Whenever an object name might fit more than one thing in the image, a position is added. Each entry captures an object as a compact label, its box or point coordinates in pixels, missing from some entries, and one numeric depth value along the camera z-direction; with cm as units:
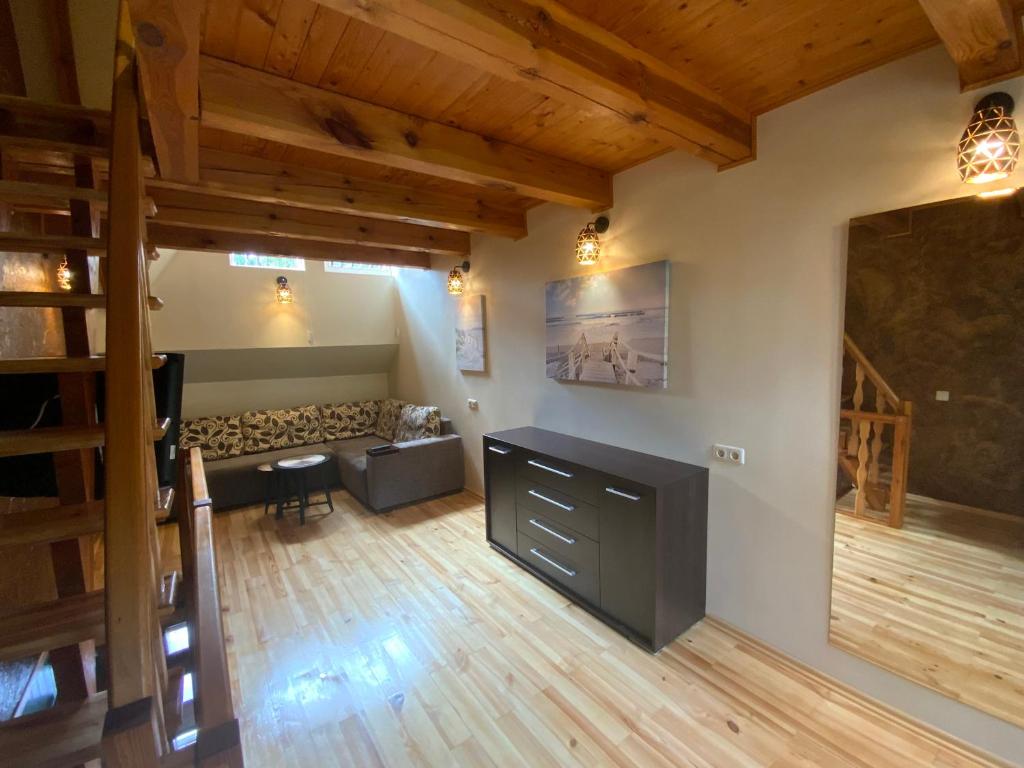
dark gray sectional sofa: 403
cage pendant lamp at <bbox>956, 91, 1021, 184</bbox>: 134
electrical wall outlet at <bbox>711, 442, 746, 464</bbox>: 213
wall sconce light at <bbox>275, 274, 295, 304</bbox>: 476
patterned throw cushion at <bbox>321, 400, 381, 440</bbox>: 526
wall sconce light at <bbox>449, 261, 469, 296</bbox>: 407
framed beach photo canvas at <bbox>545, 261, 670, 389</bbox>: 240
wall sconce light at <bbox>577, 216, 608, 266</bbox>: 267
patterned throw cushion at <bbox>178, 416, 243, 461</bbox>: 441
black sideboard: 208
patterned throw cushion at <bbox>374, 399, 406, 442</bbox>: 514
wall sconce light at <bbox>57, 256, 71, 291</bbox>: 267
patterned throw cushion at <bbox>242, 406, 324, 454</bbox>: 471
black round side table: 381
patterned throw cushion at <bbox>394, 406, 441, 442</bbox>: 449
